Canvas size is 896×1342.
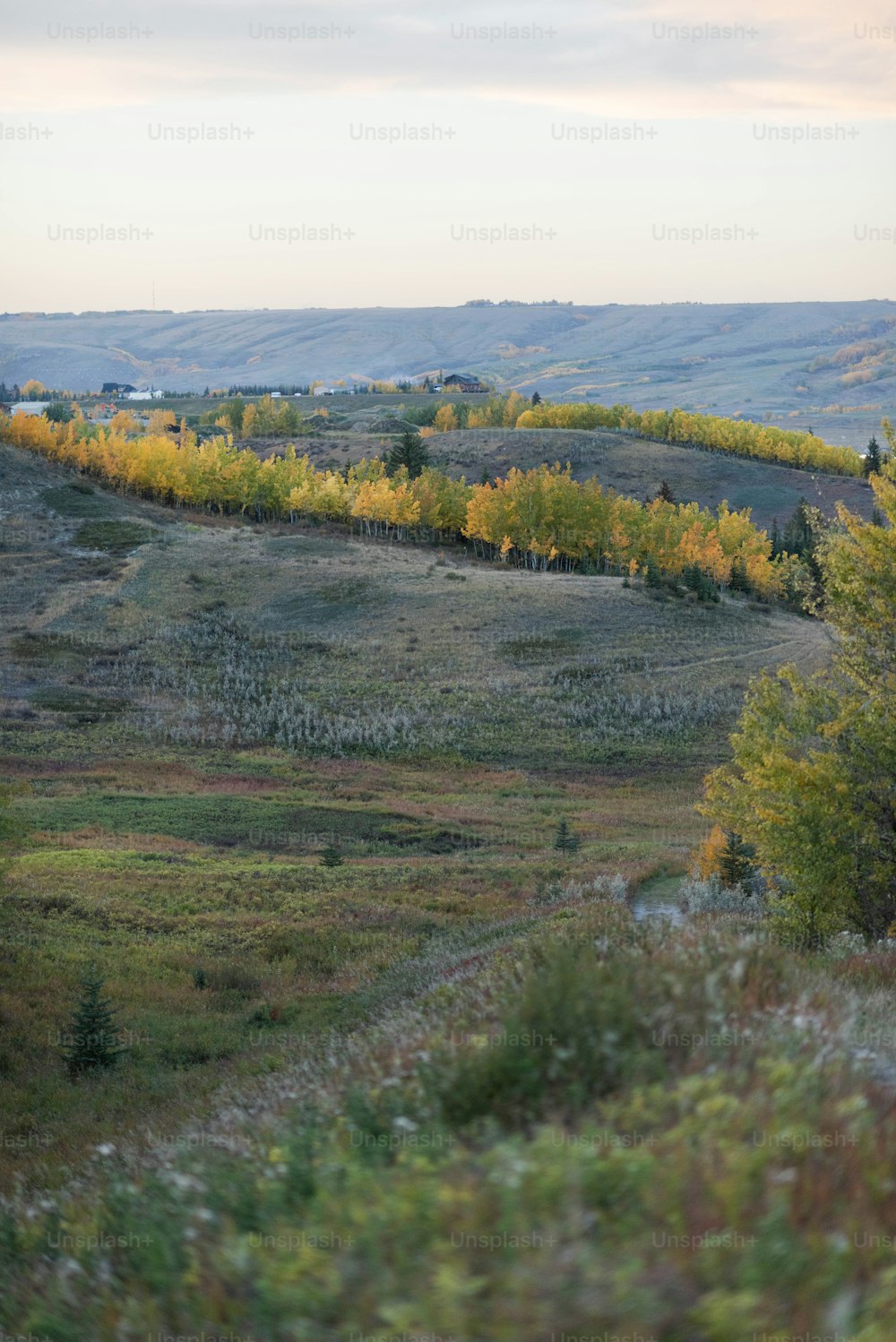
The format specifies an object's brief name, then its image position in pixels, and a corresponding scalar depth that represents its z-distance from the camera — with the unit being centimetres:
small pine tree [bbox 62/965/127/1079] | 1415
